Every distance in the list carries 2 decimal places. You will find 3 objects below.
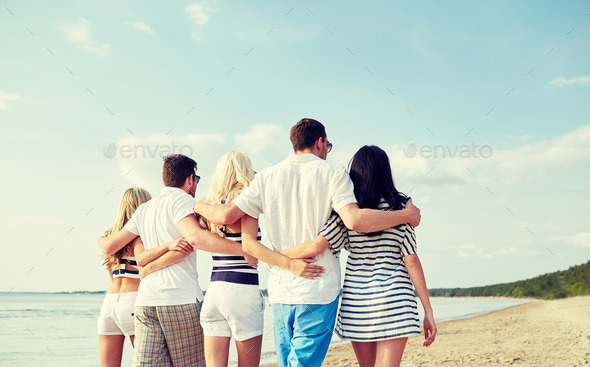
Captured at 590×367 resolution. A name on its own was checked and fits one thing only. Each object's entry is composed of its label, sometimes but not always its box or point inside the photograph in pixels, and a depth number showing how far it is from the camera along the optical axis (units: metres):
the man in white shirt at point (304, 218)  2.54
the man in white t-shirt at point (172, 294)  3.12
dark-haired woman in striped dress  2.52
